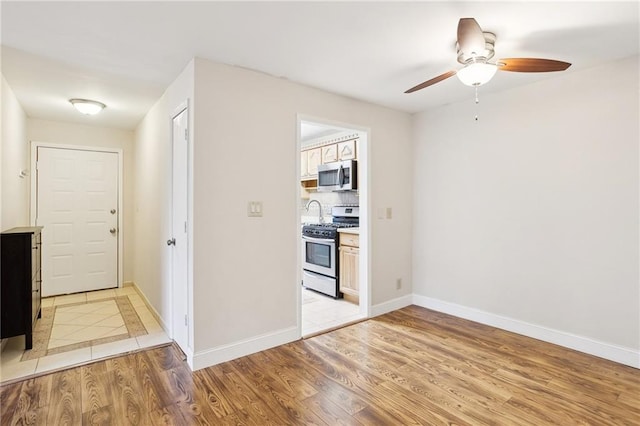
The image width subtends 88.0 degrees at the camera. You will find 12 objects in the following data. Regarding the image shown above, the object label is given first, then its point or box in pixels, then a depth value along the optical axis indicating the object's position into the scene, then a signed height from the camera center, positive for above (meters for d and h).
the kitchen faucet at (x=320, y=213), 5.66 -0.01
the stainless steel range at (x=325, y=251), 4.40 -0.54
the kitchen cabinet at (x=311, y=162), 5.22 +0.82
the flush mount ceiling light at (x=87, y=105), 3.57 +1.16
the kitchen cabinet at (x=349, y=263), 4.06 -0.64
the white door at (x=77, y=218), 4.53 -0.08
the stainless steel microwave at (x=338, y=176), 4.44 +0.52
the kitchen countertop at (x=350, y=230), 4.02 -0.22
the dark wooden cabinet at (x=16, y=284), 2.67 -0.59
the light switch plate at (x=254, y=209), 2.80 +0.03
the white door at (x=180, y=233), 2.71 -0.18
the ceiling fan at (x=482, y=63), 1.88 +0.95
